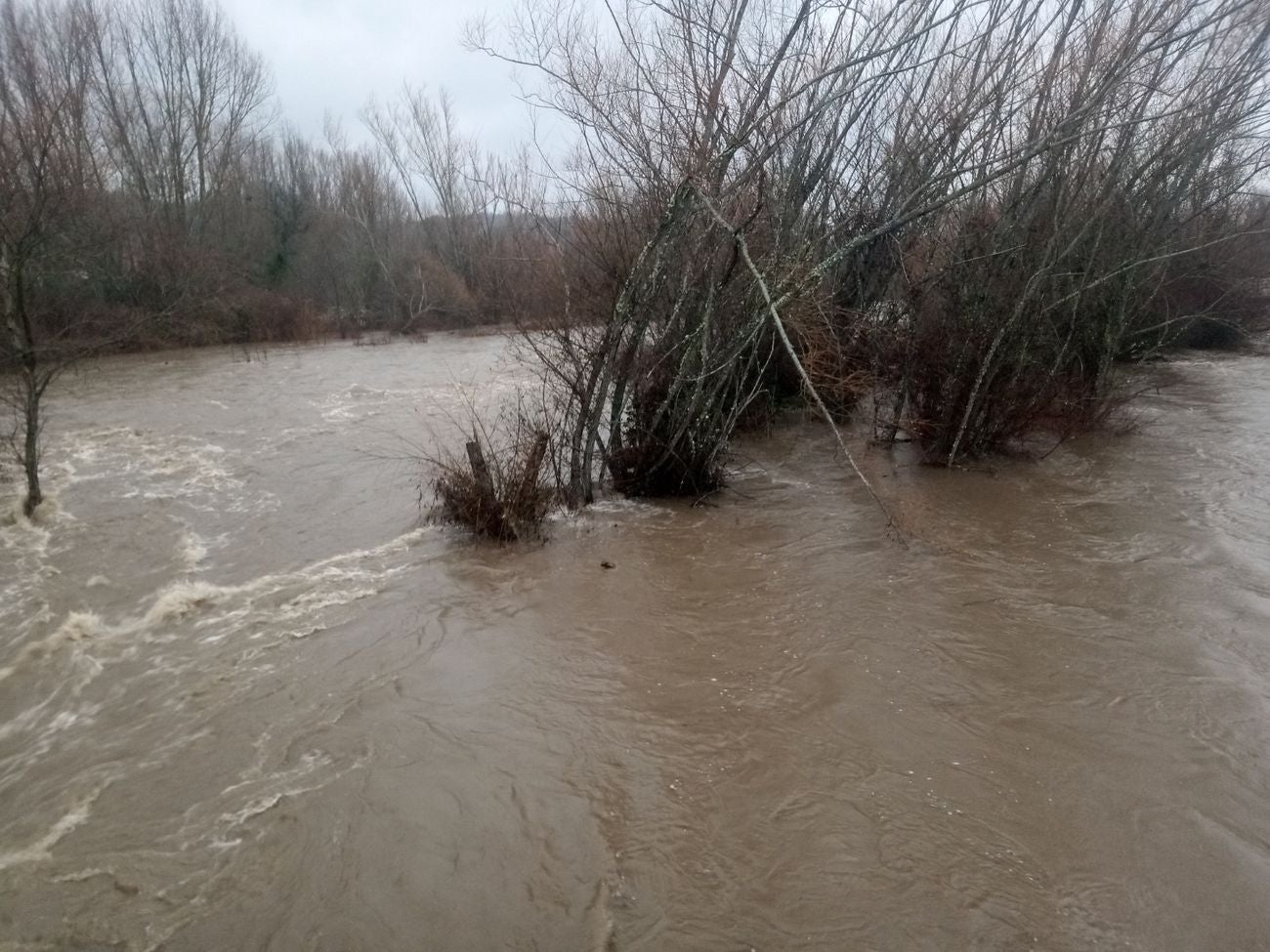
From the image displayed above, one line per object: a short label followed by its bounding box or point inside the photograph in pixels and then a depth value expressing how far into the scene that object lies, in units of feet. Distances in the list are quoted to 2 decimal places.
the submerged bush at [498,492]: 23.22
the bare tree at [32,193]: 23.27
